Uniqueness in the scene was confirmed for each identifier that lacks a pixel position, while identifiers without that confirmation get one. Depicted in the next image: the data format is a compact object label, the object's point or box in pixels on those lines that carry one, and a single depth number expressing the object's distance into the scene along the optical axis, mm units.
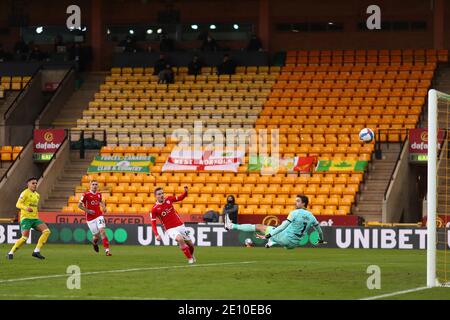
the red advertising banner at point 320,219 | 36250
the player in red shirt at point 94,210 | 28497
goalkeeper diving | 22812
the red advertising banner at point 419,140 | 38969
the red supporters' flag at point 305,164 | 40438
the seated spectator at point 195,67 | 47625
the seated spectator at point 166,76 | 47156
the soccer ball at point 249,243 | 34312
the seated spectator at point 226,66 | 47156
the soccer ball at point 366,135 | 34438
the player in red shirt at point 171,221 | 23922
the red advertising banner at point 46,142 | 42875
